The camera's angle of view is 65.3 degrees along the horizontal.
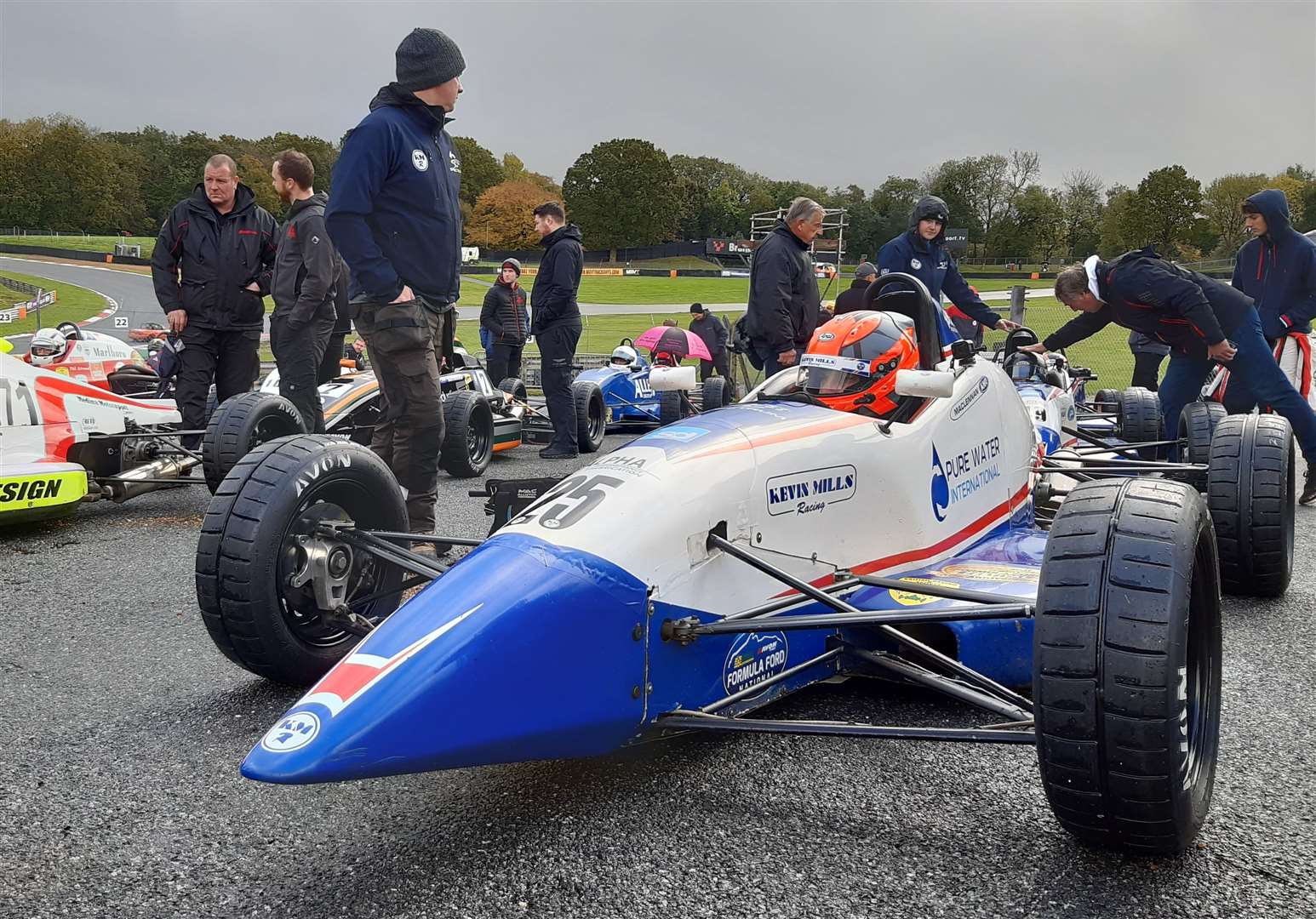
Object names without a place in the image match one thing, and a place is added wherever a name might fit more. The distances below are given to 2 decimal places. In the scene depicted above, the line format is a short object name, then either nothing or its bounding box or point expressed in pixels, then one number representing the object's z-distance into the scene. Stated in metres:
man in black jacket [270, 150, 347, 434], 6.63
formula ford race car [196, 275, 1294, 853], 2.13
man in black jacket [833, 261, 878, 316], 7.87
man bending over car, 6.22
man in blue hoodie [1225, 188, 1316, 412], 7.72
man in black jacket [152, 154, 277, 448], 6.52
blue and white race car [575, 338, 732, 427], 12.46
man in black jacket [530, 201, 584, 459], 9.05
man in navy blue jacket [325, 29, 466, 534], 4.39
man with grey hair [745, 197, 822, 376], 6.77
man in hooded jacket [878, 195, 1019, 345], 7.66
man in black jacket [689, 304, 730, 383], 15.97
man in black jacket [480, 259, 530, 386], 12.07
